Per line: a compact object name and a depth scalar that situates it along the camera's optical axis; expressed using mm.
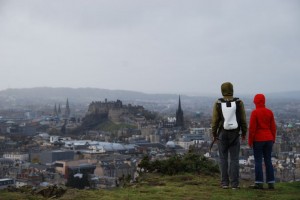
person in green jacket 5945
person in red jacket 6078
